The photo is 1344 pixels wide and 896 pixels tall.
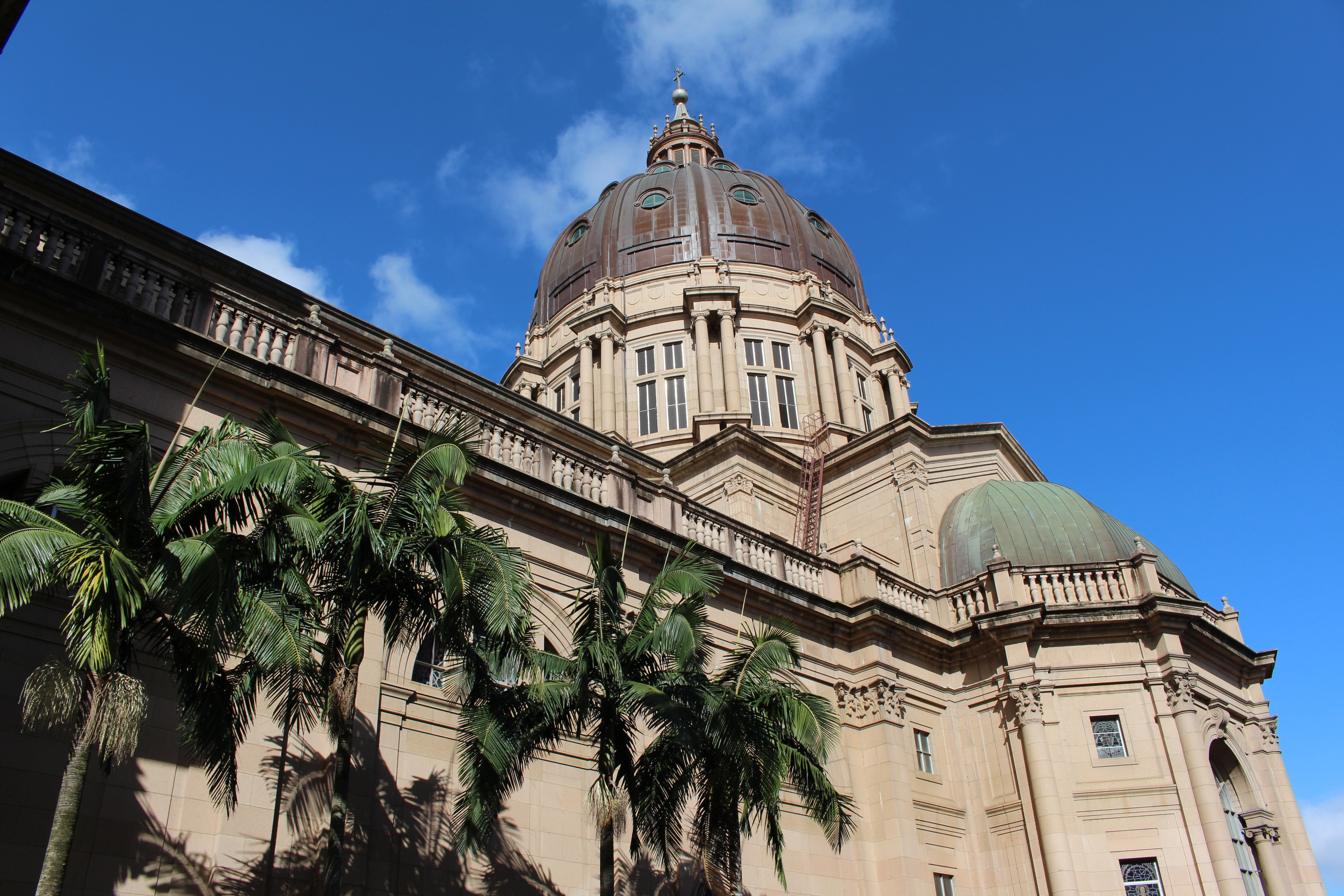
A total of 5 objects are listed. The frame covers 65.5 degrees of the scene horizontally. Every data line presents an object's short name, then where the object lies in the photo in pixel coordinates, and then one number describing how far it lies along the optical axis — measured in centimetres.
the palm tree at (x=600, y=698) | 1159
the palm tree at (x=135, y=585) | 859
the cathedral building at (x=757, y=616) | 1268
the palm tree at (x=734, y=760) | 1233
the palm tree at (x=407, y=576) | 1048
